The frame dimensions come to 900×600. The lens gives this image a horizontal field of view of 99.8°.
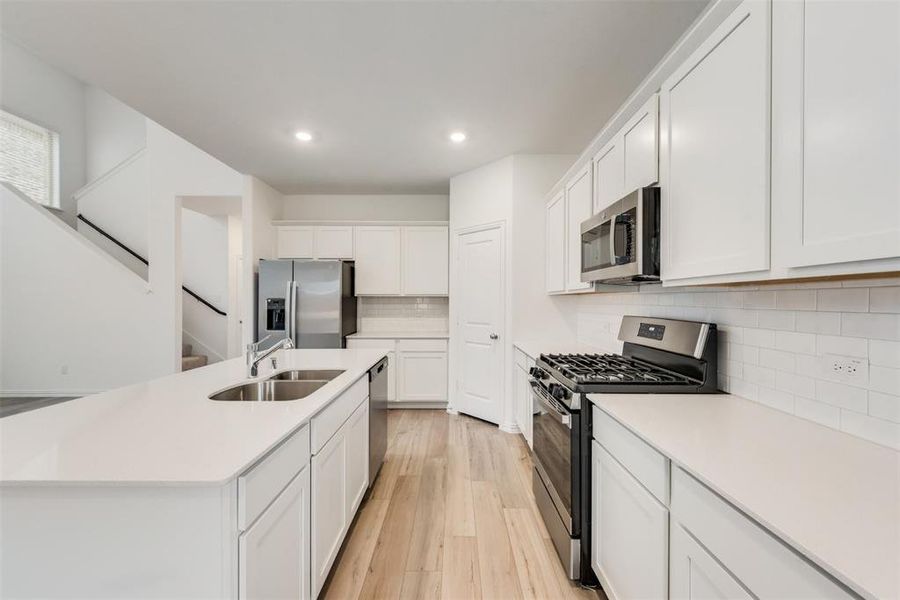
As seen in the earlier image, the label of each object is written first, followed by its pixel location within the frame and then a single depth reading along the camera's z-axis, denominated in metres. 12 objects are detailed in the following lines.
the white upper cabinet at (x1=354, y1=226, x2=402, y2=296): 4.75
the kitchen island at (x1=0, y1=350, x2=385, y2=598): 0.91
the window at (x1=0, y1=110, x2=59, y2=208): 5.77
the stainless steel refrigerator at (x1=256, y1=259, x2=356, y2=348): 4.34
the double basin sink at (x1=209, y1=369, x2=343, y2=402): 1.88
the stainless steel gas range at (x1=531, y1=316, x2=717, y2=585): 1.65
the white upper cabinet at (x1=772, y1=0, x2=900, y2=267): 0.77
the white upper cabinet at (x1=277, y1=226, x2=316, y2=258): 4.79
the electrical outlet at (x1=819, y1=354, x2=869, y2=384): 1.11
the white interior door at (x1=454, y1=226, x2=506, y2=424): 3.87
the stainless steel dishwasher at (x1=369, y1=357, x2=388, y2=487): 2.49
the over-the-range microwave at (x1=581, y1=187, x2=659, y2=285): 1.66
